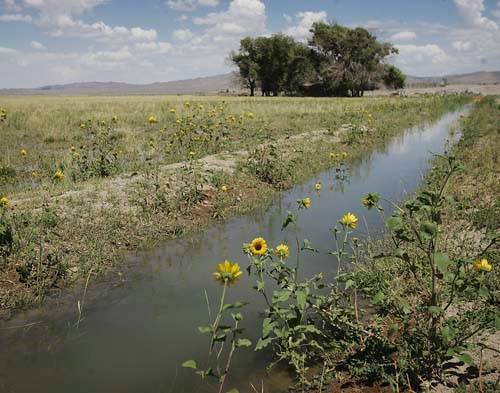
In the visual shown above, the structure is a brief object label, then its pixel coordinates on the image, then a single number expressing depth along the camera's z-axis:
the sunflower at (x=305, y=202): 3.65
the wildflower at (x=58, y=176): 5.10
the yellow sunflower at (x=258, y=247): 2.69
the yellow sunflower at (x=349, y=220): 3.38
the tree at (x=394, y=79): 57.88
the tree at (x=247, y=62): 55.03
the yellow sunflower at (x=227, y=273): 2.29
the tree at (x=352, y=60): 49.31
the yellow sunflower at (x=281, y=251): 2.99
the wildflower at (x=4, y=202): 4.46
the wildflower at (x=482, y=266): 2.56
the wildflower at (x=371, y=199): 2.71
